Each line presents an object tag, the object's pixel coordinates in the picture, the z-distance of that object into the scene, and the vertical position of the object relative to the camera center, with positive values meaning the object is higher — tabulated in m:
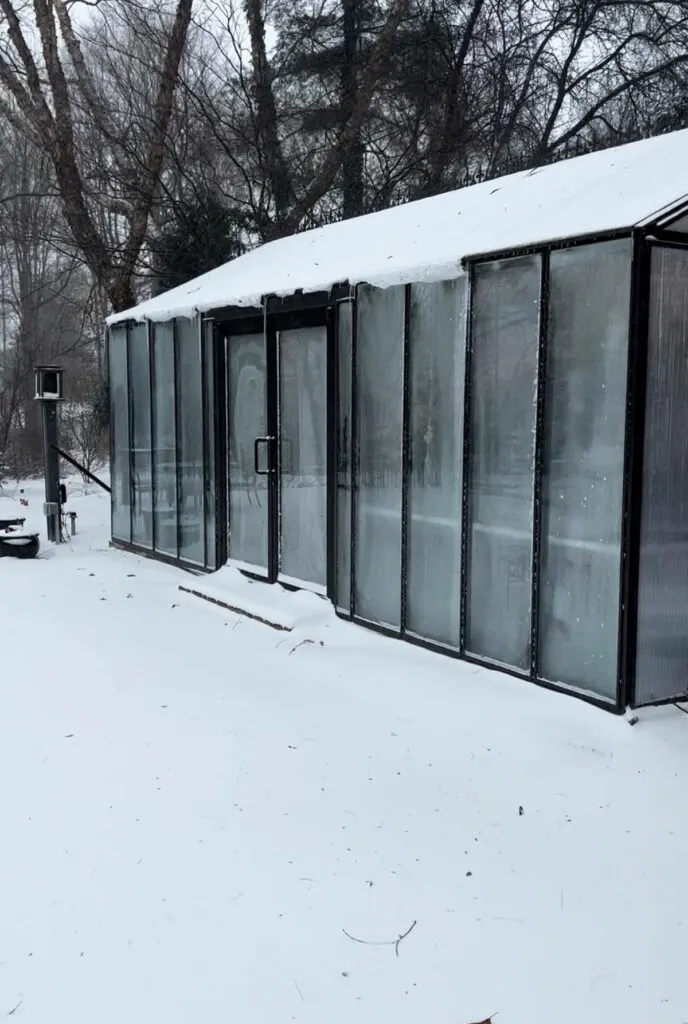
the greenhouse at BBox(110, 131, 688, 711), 4.26 +0.03
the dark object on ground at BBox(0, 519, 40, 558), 9.27 -1.20
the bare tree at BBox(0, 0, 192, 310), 13.16 +4.47
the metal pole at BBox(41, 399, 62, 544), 10.35 -0.50
